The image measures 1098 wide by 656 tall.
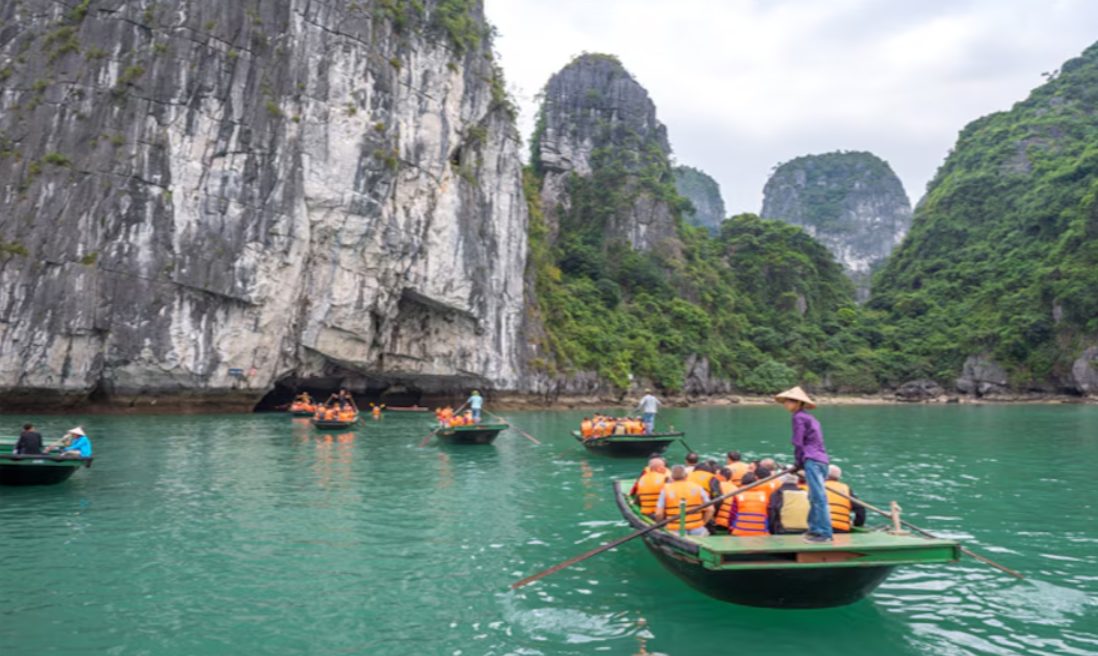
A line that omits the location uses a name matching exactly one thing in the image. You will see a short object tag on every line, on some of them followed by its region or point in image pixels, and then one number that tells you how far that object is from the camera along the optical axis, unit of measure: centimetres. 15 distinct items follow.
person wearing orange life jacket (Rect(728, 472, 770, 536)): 658
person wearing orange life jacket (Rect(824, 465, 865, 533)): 673
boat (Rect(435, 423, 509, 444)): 1875
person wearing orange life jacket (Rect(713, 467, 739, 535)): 707
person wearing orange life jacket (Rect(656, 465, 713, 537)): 706
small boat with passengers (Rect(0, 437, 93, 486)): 1109
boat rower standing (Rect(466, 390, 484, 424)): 2117
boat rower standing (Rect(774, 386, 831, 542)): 612
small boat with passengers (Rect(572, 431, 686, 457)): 1628
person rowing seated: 1216
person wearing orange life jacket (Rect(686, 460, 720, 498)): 804
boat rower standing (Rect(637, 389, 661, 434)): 1758
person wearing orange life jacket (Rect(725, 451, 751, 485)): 849
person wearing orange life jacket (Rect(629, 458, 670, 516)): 809
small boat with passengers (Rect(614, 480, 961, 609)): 570
